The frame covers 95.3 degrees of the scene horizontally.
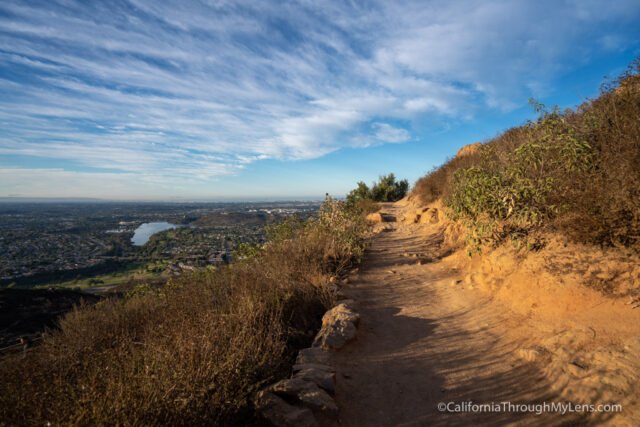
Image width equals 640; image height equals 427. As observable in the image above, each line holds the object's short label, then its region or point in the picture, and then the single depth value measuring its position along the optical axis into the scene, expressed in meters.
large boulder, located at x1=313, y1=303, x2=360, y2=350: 4.18
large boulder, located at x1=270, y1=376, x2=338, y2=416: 2.80
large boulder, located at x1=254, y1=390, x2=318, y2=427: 2.47
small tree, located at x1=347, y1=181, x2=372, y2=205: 25.90
